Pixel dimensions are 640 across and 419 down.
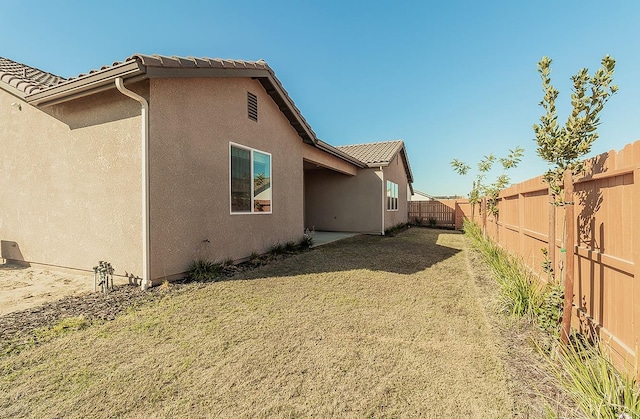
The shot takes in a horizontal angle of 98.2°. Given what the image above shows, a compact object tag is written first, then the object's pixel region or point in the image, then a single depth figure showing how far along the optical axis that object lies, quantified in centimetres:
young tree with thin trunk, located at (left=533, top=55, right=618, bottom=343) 262
